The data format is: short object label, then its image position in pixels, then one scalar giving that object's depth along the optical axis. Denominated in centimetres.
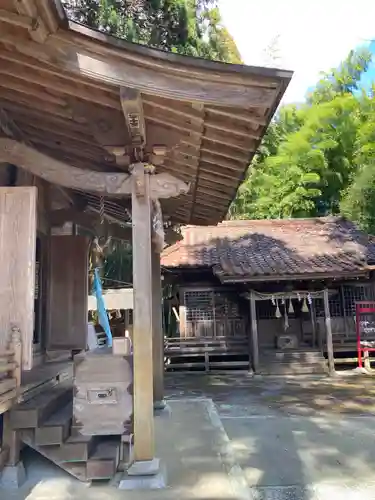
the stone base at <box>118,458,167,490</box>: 359
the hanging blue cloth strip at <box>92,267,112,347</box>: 862
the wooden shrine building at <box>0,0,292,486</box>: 337
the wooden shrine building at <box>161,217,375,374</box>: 1407
